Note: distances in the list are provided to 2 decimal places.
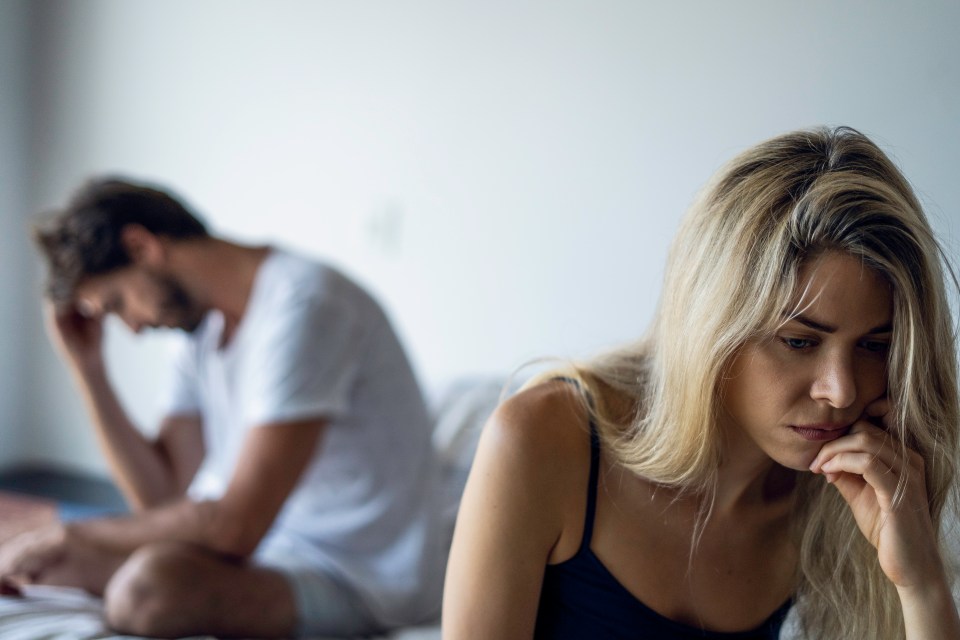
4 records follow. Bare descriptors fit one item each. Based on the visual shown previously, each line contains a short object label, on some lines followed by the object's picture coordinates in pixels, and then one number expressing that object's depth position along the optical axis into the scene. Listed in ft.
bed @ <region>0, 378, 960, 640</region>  4.50
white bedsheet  4.47
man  5.11
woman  3.11
